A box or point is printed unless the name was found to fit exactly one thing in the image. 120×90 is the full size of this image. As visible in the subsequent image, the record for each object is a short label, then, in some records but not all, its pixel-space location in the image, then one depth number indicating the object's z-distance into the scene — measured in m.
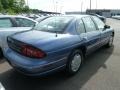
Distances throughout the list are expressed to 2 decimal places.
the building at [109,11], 39.02
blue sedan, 1.77
